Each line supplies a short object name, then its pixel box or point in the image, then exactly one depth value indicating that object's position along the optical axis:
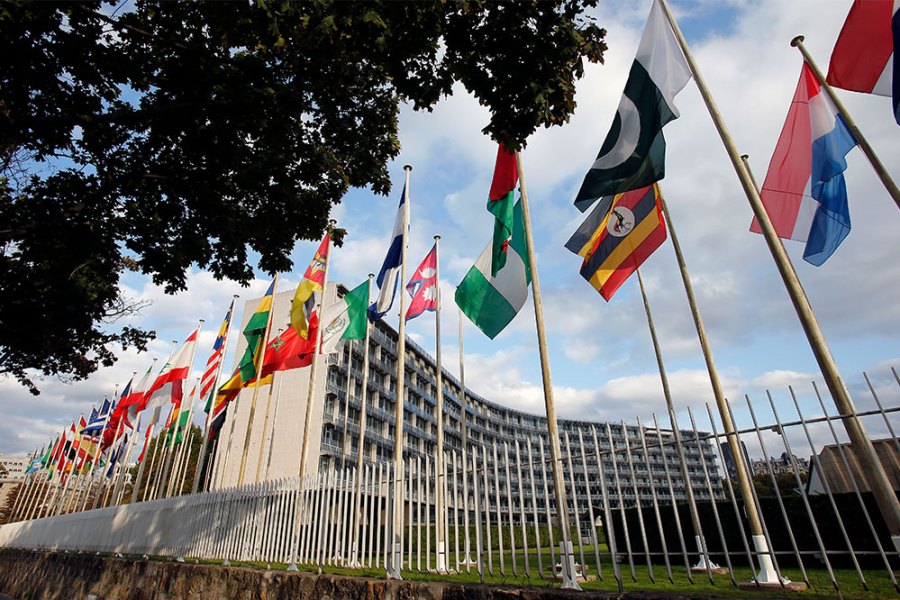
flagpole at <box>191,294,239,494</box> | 15.35
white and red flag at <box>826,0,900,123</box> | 5.14
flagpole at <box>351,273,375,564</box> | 7.91
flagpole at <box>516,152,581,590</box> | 5.00
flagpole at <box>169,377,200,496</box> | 19.94
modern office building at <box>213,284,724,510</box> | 40.31
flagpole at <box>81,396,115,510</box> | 25.28
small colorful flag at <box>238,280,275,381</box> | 14.48
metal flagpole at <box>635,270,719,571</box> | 4.32
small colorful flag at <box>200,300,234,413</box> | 16.81
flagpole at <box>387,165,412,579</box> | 6.98
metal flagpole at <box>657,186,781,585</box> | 5.56
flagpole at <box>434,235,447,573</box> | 7.13
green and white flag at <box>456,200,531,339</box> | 8.17
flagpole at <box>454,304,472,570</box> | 10.73
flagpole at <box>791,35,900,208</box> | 5.22
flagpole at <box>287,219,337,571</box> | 8.61
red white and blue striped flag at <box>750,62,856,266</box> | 6.38
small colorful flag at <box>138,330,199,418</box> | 17.53
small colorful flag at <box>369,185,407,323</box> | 11.59
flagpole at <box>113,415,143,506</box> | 20.59
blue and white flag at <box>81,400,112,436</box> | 24.64
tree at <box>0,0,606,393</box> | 5.73
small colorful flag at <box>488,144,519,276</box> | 8.30
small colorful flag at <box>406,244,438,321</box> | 13.14
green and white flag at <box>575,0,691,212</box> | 5.89
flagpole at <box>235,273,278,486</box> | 14.09
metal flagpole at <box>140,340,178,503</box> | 19.50
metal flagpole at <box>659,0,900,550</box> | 3.75
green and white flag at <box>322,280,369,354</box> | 12.45
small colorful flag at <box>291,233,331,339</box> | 12.68
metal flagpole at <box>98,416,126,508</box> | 21.62
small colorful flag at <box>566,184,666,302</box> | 8.70
